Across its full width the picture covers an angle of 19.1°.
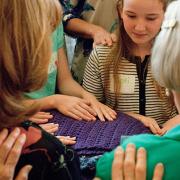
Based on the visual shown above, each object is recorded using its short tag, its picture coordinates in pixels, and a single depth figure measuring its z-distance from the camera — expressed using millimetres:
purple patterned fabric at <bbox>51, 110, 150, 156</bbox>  1346
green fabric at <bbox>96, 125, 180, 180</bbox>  1068
